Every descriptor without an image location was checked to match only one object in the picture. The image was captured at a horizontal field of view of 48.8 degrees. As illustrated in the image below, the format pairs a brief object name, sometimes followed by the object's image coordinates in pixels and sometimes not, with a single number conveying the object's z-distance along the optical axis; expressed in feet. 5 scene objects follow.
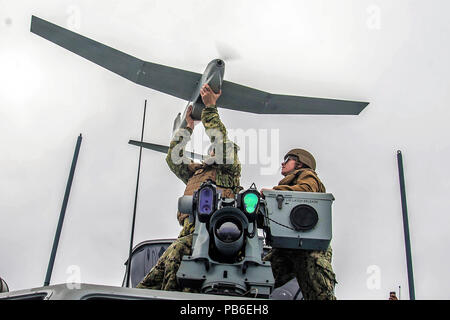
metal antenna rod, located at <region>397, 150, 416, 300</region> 15.42
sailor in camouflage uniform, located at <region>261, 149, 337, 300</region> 13.76
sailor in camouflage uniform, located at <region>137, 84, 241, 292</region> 13.92
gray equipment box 12.75
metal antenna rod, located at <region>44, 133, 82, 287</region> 13.20
